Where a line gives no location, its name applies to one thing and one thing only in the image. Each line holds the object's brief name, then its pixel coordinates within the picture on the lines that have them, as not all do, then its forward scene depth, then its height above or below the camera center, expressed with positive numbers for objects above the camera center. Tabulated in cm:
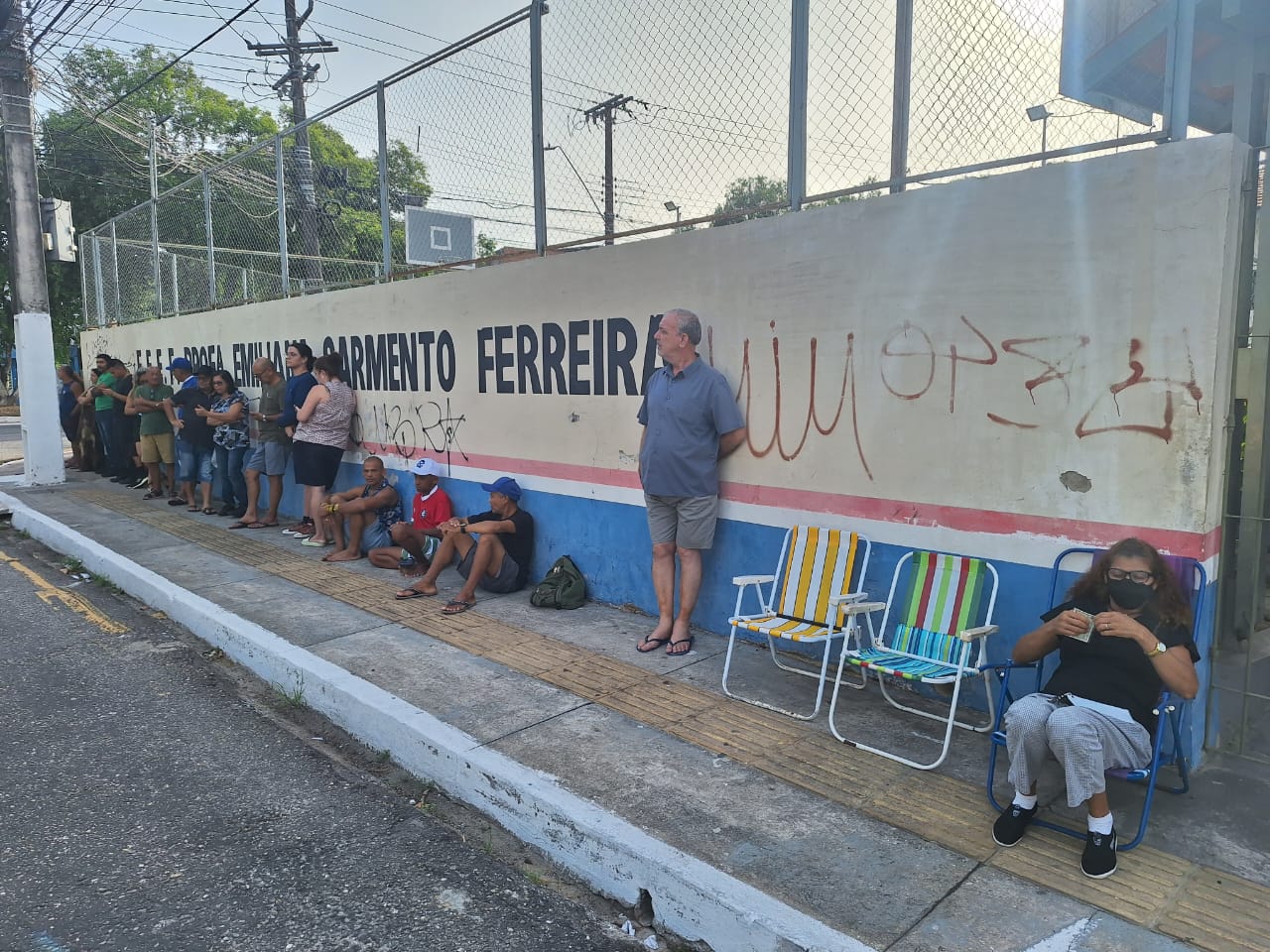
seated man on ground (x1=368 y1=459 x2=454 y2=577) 691 -113
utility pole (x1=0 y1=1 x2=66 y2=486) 1134 +166
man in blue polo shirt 493 -35
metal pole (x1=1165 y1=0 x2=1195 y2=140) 334 +122
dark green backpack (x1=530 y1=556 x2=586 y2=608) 592 -142
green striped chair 377 -112
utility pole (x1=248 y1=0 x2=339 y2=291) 1927 +759
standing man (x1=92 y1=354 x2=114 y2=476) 1188 -29
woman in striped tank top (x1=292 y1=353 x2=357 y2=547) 795 -44
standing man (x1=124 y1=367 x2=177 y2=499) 1045 -43
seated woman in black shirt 285 -107
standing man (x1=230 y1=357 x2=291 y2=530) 870 -64
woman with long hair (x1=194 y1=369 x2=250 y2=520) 937 -54
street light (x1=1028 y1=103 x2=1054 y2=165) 381 +121
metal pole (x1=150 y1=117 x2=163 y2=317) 1253 +200
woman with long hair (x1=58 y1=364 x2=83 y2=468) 1345 -28
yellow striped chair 422 -105
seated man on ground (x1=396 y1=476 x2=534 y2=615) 602 -118
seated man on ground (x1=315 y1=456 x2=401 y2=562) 735 -111
